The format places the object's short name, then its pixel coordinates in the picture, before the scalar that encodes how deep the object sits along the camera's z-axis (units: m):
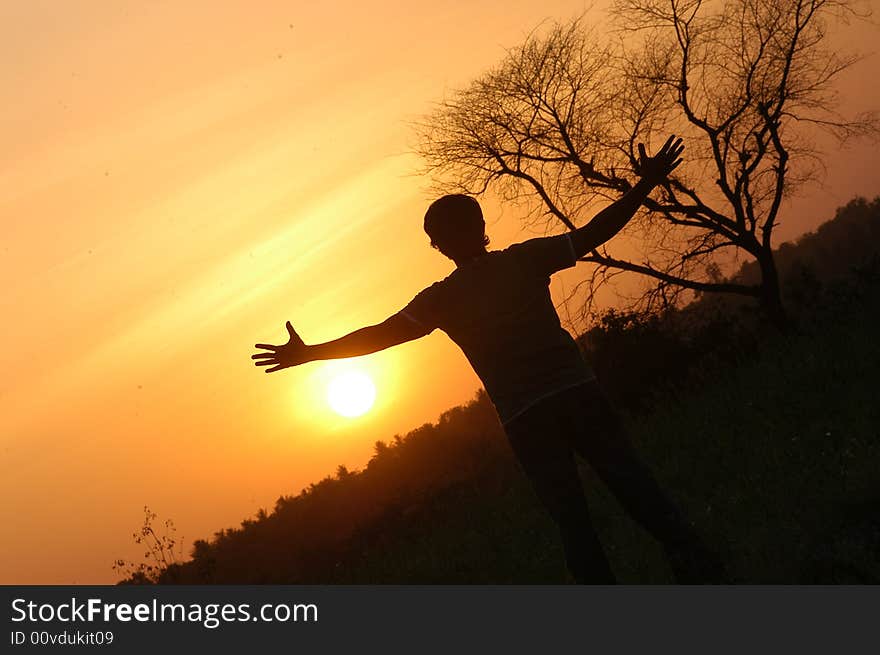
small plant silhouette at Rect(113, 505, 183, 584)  14.28
